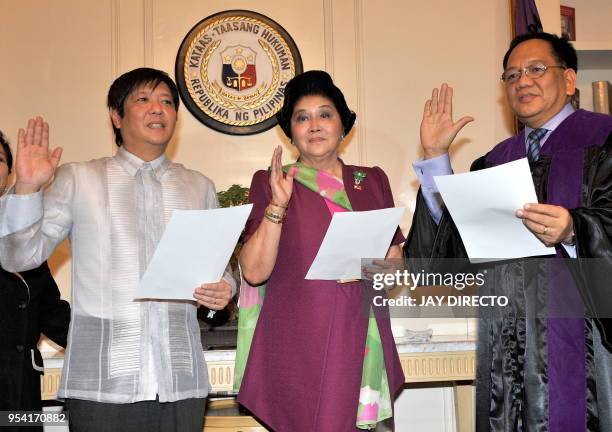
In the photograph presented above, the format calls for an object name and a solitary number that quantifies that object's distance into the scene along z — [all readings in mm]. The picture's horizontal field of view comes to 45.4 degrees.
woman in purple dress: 2119
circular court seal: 3586
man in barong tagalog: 2000
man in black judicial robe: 1926
